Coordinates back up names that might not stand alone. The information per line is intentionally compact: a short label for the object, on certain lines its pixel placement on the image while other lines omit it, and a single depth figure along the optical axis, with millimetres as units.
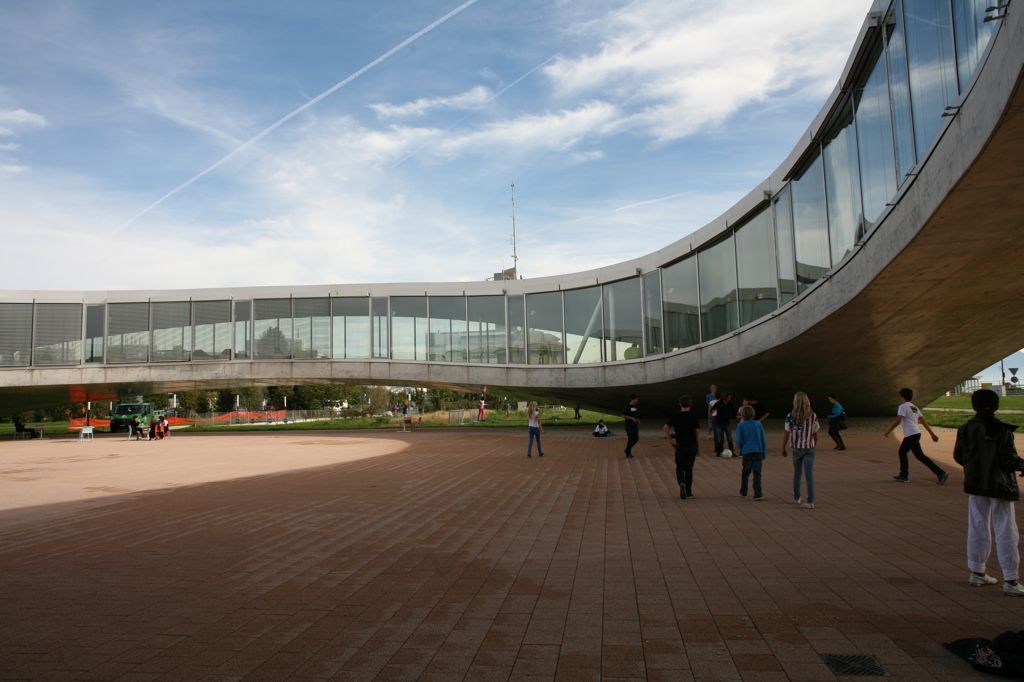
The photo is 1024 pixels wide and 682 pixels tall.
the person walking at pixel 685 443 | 9703
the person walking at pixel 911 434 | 10273
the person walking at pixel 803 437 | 8602
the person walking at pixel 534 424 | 17312
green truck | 36434
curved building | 9914
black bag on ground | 3482
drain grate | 3648
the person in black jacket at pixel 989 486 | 4918
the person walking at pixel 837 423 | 16641
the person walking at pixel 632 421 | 16594
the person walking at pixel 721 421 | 16422
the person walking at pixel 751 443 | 9477
